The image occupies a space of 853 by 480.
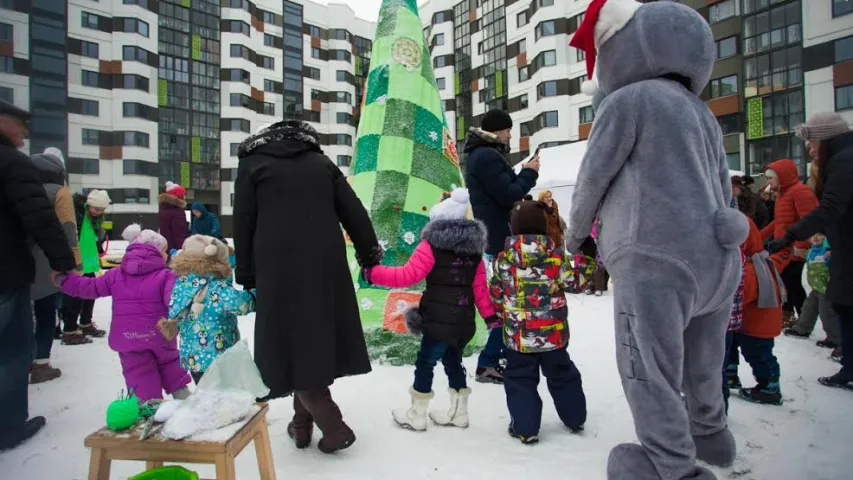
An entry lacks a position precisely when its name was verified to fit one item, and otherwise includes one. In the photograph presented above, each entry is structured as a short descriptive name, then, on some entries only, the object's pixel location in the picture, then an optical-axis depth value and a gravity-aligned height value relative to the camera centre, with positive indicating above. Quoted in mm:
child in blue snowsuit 2682 -326
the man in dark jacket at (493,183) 3600 +445
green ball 1810 -638
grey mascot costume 1818 +98
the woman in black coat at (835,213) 3070 +170
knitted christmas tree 4266 +856
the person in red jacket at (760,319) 3096 -510
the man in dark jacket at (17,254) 2688 -47
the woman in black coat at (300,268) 2354 -119
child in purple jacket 2918 -410
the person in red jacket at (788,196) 4066 +371
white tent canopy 11375 +1770
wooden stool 1704 -739
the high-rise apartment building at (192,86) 29141 +11333
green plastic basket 1684 -801
